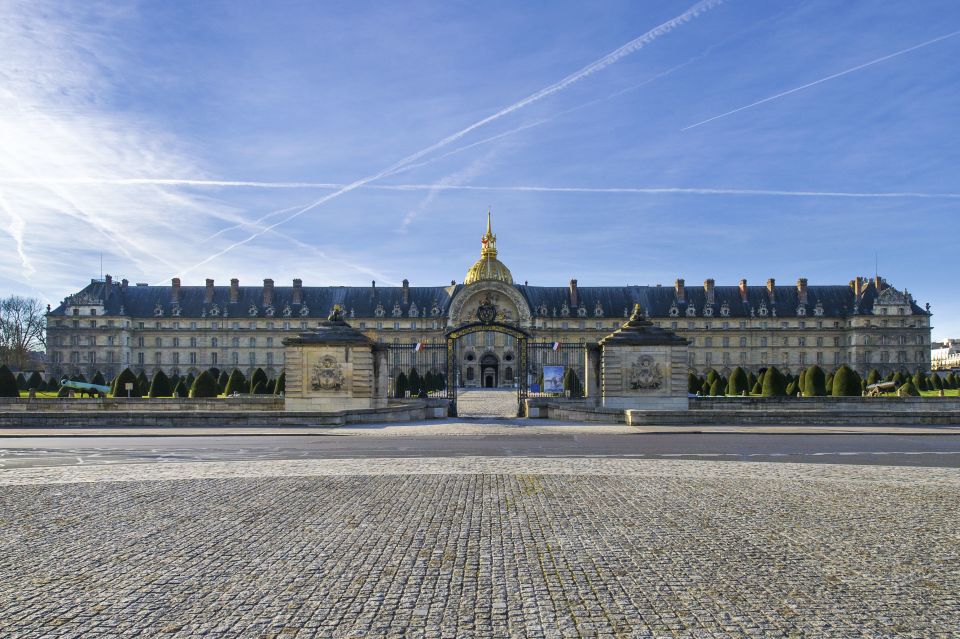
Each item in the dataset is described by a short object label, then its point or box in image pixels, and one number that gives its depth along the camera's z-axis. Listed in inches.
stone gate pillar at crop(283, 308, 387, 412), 957.8
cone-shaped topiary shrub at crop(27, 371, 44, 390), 1954.5
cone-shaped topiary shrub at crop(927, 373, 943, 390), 2145.7
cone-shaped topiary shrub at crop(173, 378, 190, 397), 1596.5
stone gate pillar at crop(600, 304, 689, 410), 961.5
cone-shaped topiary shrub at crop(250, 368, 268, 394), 1685.9
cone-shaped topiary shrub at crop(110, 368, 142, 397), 1592.0
